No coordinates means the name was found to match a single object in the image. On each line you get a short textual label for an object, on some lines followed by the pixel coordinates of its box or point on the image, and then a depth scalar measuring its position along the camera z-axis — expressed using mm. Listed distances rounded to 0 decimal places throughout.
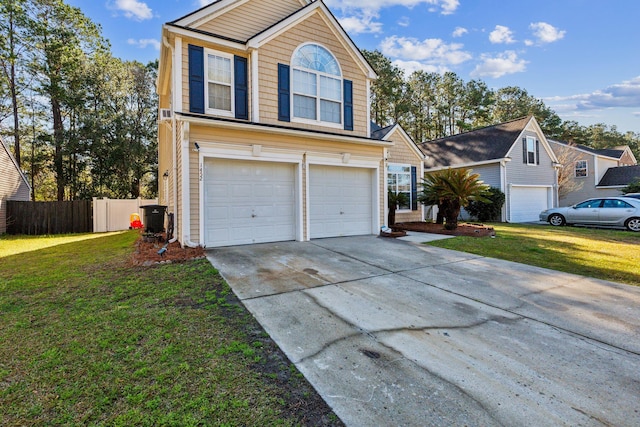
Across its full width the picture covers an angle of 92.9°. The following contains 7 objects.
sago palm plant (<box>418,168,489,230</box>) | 10625
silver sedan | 12438
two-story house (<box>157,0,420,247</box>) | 7523
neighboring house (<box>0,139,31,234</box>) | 13727
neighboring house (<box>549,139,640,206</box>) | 23703
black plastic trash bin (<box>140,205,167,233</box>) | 9367
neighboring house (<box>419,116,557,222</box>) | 17766
